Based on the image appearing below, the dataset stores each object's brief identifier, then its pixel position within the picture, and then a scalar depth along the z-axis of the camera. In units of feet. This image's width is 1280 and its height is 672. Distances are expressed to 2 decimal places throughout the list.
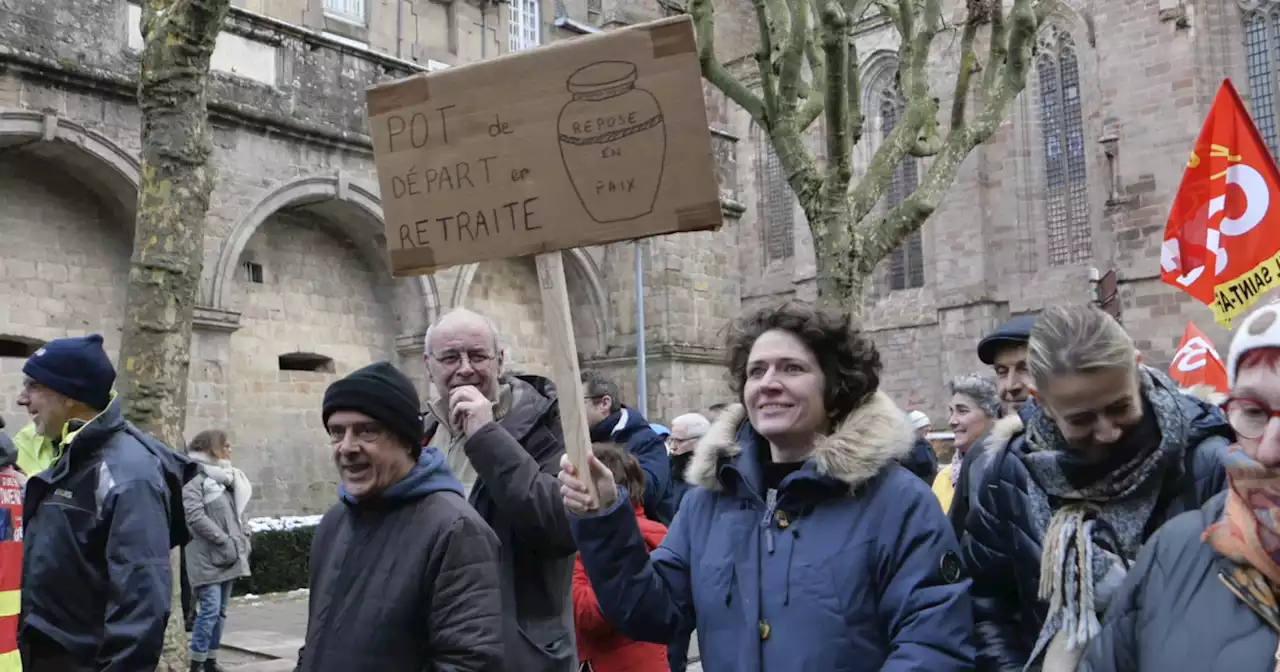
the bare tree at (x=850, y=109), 33.71
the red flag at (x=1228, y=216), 18.37
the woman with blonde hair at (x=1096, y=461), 6.57
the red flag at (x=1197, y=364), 27.30
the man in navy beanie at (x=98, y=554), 9.93
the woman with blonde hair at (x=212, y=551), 24.57
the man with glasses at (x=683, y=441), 22.79
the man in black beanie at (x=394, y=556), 8.25
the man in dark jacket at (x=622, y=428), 17.90
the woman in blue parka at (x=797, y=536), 7.03
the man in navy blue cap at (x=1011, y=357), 12.42
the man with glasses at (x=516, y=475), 9.72
